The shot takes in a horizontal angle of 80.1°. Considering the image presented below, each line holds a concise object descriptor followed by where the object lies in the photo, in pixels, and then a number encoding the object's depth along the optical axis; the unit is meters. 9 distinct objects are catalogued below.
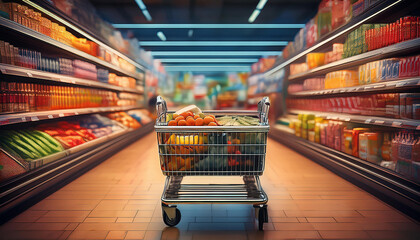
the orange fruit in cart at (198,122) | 1.79
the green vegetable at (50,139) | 2.87
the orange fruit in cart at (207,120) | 1.81
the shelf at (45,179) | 1.98
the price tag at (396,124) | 2.31
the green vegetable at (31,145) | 2.57
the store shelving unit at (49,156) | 2.10
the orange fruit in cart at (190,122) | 1.77
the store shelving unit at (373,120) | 2.11
